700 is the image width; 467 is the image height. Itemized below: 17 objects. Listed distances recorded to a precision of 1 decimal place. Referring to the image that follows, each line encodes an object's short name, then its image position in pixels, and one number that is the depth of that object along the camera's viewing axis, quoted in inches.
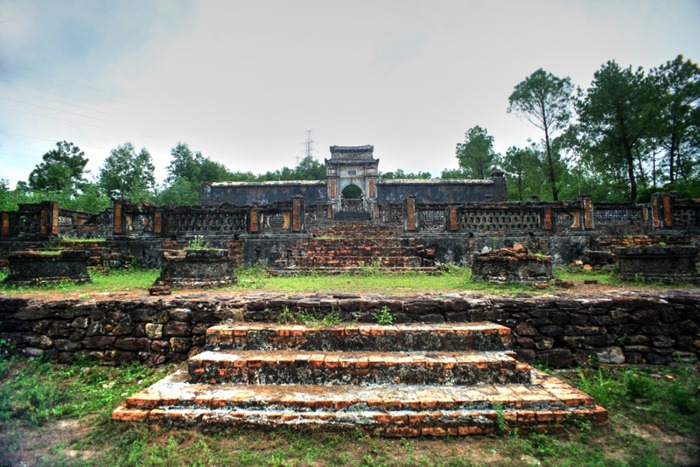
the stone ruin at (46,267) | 252.4
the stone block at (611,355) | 170.4
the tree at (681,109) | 804.6
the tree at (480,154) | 1441.9
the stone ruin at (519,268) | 234.8
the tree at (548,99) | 974.4
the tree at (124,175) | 1443.2
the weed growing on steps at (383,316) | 166.3
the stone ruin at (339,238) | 374.9
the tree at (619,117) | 824.3
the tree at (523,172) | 1042.1
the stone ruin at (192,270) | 247.1
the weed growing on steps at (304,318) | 165.3
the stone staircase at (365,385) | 112.1
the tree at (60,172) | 1307.8
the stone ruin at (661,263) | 235.3
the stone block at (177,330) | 172.9
